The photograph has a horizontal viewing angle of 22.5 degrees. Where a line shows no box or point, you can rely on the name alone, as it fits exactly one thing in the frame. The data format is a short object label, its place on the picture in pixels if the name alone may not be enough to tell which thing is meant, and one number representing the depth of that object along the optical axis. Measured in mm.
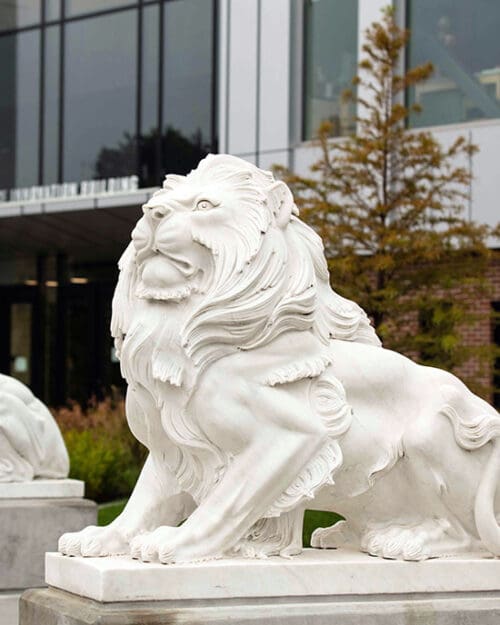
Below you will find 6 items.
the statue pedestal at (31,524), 9070
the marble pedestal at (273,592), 4480
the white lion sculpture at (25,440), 9148
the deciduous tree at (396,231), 14461
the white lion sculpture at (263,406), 4734
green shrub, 16406
